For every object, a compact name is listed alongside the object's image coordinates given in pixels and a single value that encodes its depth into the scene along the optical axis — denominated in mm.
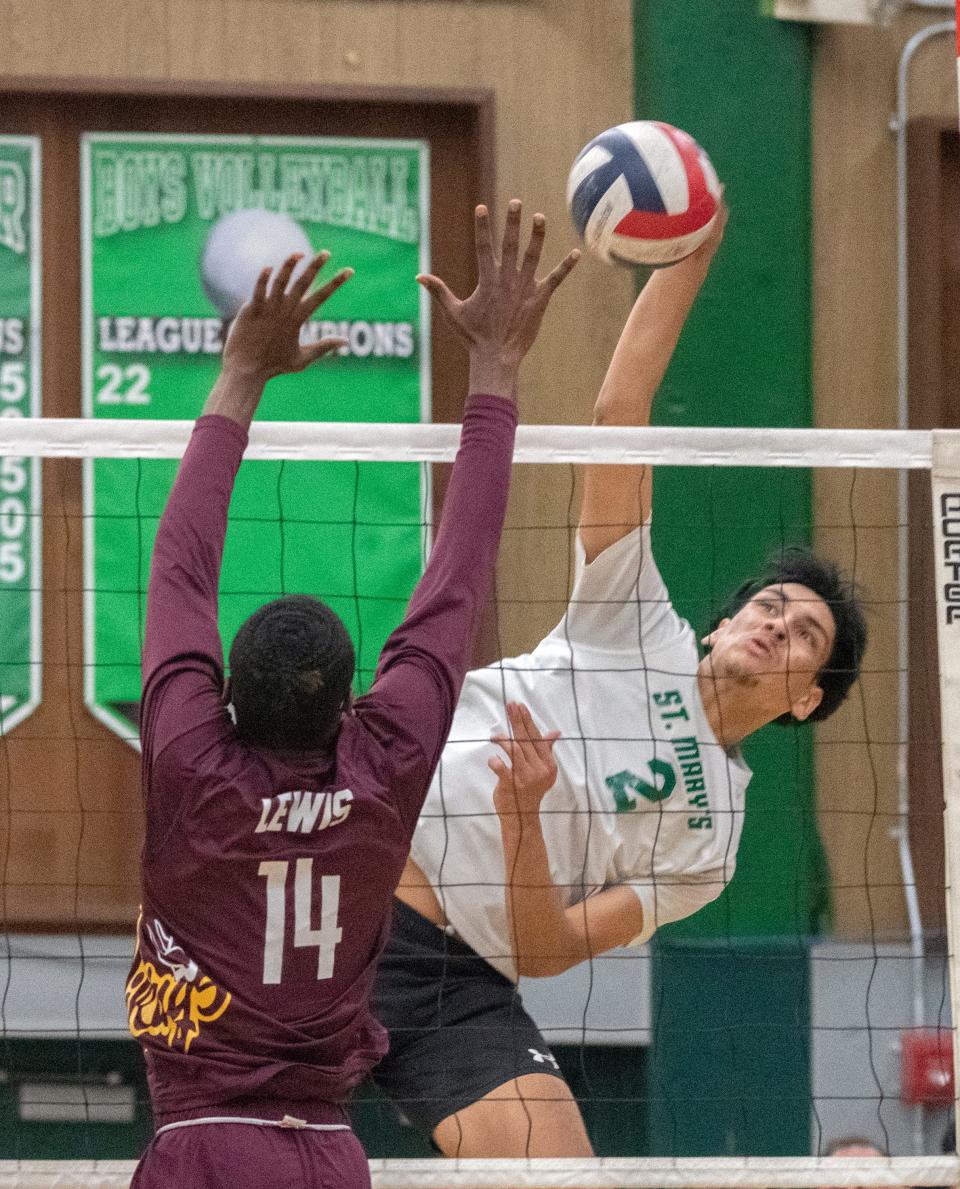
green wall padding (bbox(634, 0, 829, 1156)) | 13234
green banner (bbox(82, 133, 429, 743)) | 13234
